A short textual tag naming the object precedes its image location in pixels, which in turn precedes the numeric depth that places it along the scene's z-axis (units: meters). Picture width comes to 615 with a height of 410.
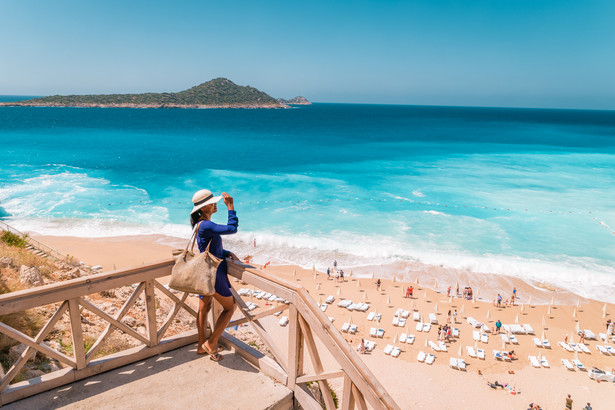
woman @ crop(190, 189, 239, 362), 4.30
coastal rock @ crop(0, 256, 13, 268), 10.49
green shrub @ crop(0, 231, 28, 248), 16.04
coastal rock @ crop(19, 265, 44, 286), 9.92
